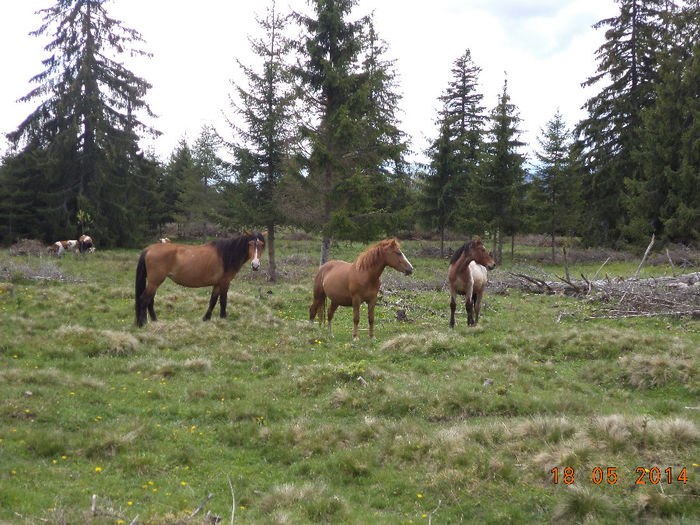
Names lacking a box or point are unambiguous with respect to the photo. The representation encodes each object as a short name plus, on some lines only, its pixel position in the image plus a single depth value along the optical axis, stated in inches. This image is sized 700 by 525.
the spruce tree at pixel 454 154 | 1387.8
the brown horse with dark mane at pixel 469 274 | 486.9
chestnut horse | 439.2
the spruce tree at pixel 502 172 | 1247.5
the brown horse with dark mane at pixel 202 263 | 476.4
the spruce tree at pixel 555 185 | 1246.9
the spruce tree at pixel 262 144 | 865.5
